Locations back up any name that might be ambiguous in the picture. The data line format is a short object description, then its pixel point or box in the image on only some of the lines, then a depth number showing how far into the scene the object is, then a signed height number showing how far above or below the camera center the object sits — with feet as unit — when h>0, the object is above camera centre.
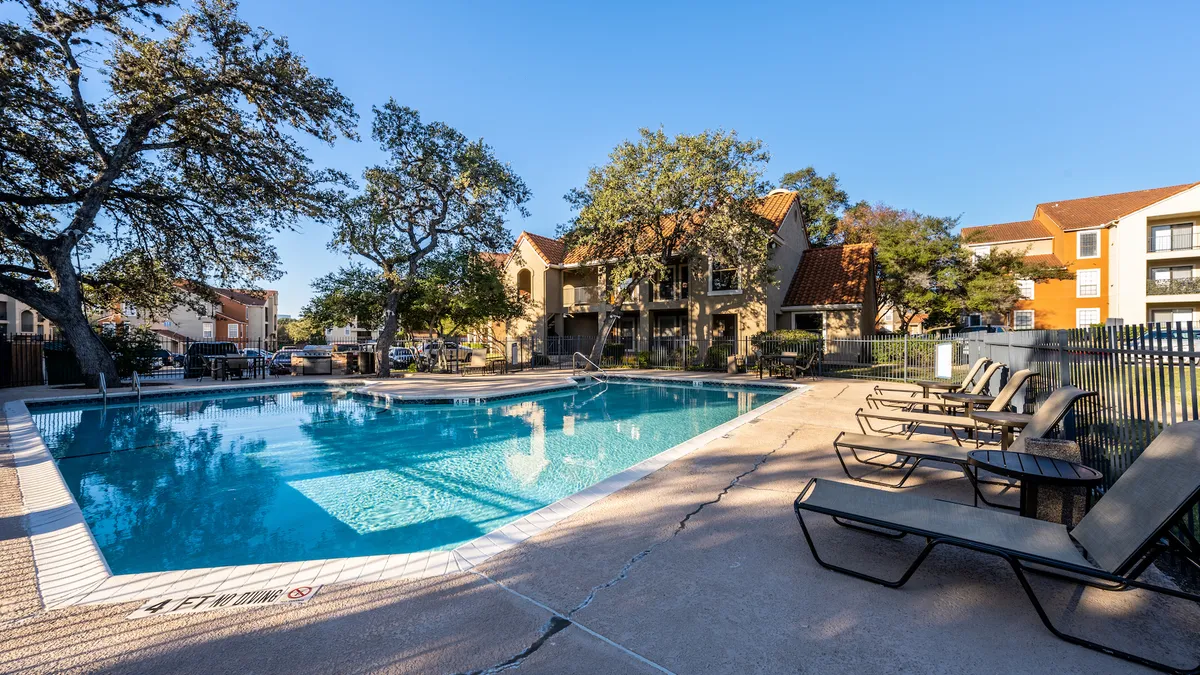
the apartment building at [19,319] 118.21 +4.83
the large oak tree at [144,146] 39.50 +18.50
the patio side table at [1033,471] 9.22 -3.01
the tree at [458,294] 63.72 +5.86
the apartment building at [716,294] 67.00 +6.13
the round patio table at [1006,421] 15.75 -3.21
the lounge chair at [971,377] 26.27 -2.71
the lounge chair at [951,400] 22.52 -3.77
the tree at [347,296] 63.46 +5.34
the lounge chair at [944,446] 12.21 -3.53
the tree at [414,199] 58.34 +17.87
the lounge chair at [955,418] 17.67 -3.59
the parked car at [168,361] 78.11 -4.38
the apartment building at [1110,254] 81.41 +14.48
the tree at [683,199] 54.44 +16.50
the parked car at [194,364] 57.75 -3.61
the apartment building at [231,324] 143.84 +4.00
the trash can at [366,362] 68.49 -4.11
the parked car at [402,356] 86.05 -4.37
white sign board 41.86 -2.94
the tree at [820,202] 95.76 +27.21
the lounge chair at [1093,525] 6.73 -3.60
